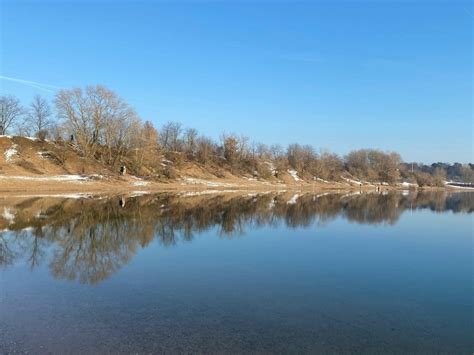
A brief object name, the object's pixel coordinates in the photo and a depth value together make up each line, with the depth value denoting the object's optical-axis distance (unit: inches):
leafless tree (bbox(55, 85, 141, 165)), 2689.5
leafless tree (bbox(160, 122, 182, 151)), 4160.2
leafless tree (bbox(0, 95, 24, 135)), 3243.1
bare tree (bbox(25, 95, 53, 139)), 3234.0
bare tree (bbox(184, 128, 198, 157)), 3991.9
